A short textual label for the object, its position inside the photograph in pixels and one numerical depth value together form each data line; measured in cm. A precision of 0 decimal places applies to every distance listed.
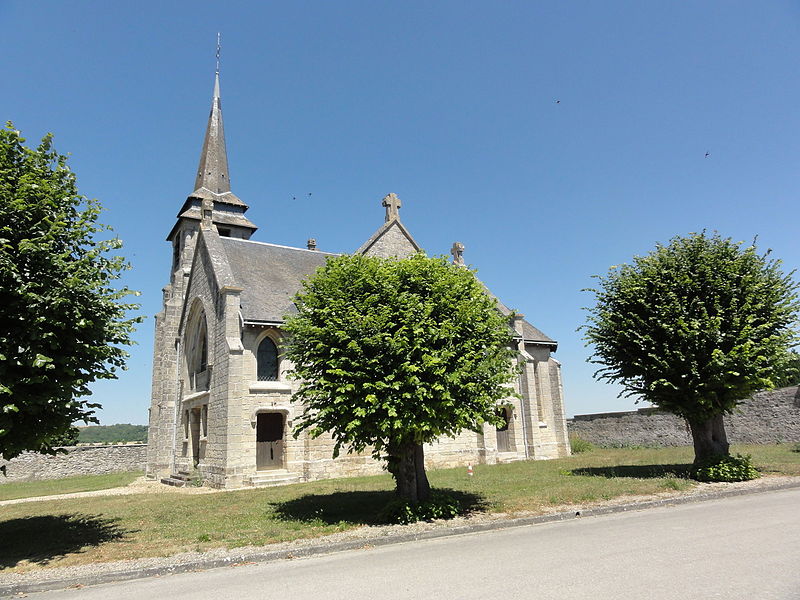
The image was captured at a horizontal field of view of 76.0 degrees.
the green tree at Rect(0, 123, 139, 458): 848
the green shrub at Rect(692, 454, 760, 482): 1418
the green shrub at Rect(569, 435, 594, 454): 3238
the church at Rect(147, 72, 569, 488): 2039
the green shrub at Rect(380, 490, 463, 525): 1031
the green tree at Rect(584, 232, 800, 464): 1435
